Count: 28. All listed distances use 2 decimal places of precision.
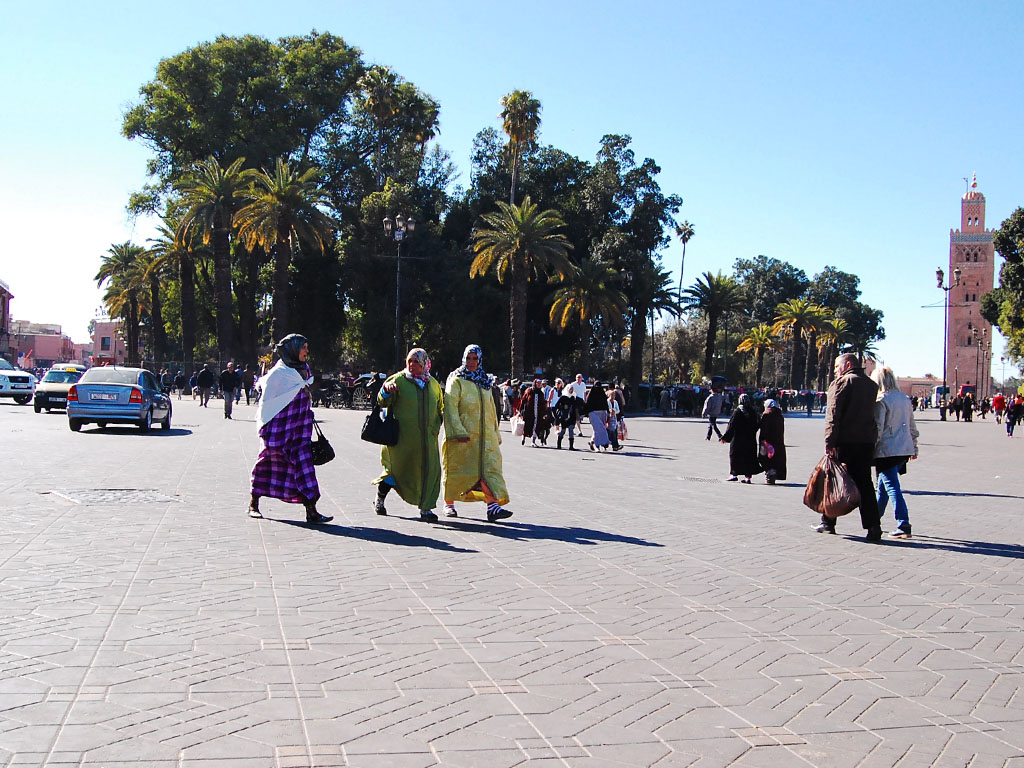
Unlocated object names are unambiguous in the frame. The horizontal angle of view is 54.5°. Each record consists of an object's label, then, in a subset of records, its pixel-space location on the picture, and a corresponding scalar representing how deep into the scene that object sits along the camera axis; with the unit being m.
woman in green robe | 9.37
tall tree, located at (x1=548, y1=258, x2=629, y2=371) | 51.56
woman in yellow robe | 9.61
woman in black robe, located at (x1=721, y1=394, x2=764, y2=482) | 15.34
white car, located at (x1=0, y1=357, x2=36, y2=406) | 40.31
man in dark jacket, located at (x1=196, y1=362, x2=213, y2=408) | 35.22
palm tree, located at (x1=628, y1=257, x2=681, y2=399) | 57.66
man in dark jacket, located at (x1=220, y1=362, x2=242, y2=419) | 29.47
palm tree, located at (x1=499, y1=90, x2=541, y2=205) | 52.06
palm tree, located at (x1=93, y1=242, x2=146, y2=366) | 75.94
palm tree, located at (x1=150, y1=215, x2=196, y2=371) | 55.97
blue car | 21.64
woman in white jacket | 9.12
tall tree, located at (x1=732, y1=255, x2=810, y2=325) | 107.25
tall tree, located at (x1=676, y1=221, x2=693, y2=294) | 82.50
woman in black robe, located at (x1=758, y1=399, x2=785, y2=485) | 15.12
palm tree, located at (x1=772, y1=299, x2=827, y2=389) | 75.50
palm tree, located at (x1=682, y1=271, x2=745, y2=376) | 67.75
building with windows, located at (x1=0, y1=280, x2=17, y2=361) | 112.88
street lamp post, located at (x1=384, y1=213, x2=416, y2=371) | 40.94
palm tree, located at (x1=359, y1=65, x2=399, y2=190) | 53.31
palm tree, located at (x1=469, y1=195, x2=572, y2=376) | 46.09
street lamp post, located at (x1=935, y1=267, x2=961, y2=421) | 51.78
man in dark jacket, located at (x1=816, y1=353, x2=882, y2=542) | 8.85
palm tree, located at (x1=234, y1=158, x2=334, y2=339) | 44.44
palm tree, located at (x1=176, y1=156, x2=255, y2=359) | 47.91
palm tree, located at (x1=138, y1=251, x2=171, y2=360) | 59.54
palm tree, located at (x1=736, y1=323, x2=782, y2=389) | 80.69
